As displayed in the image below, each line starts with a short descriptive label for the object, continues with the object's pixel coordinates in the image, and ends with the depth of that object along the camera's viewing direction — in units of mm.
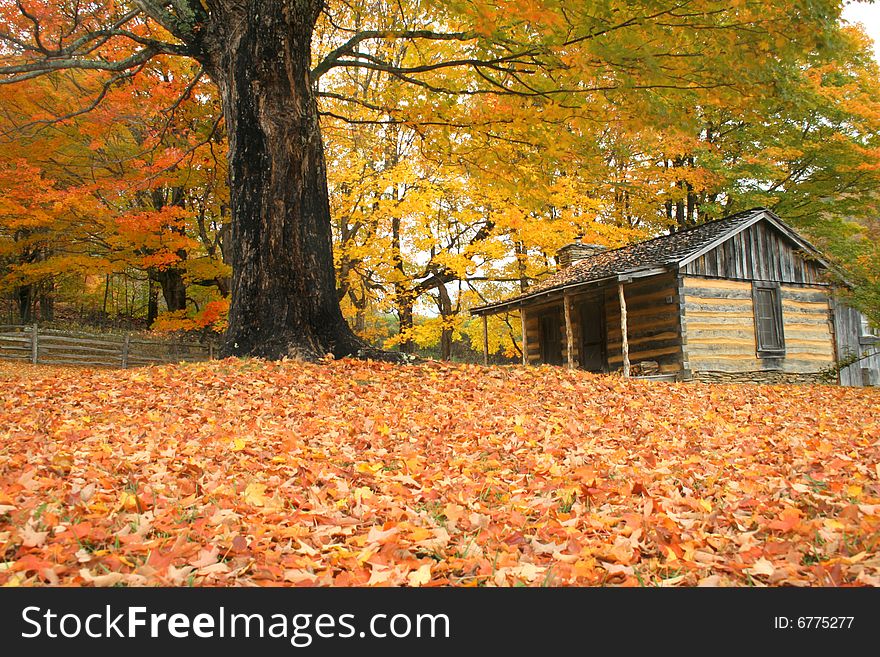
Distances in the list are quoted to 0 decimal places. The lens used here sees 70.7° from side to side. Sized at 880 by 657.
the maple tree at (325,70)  6578
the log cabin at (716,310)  14938
